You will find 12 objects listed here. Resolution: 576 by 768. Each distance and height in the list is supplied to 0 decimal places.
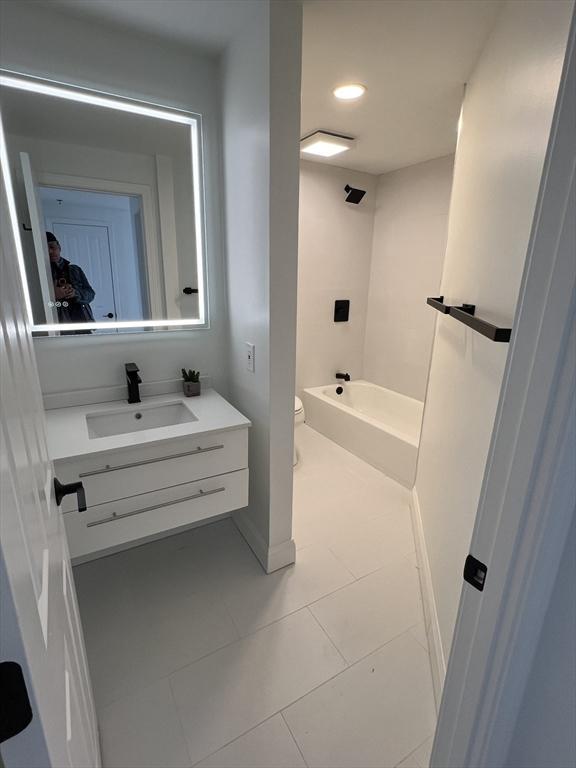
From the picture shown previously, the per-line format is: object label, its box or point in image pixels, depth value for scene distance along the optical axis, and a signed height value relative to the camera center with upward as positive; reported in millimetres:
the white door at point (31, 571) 369 -358
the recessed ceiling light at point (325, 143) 2451 +873
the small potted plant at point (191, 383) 1872 -536
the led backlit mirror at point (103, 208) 1471 +268
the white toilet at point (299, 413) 3081 -1131
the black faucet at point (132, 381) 1745 -496
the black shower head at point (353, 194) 3246 +694
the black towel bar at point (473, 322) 1013 -130
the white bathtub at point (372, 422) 2611 -1180
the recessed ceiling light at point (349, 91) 1862 +911
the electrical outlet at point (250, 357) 1697 -368
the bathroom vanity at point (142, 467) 1337 -725
